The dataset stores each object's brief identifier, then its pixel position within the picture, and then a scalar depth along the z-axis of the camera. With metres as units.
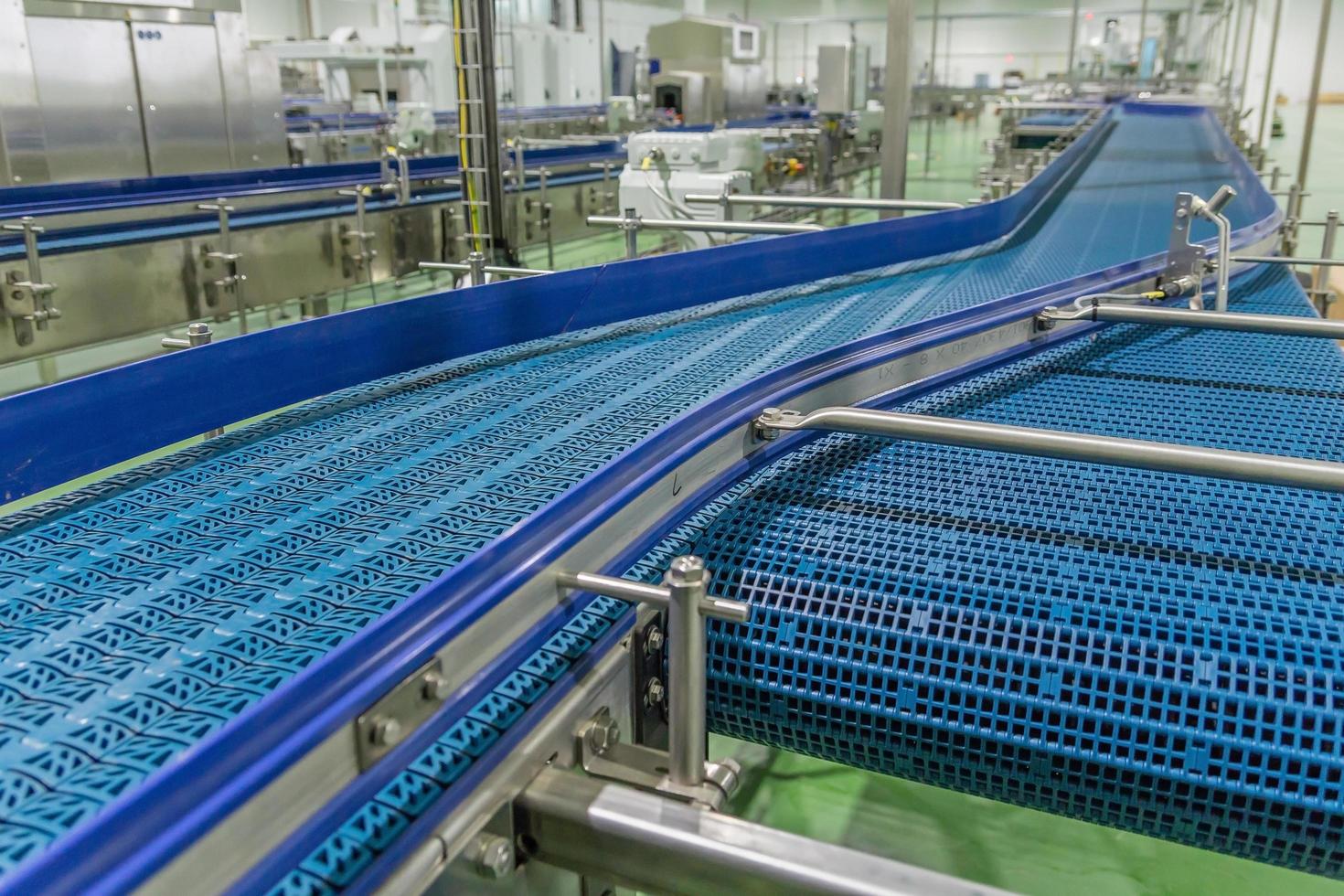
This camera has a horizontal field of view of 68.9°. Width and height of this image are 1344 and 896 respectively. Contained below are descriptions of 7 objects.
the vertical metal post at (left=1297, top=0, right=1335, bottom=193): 5.57
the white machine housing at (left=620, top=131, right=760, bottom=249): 4.54
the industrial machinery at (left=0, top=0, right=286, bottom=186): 4.31
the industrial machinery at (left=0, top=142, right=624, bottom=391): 3.04
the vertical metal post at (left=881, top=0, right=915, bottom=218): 4.52
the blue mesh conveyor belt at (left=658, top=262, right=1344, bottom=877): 0.94
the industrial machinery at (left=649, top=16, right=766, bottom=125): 7.62
